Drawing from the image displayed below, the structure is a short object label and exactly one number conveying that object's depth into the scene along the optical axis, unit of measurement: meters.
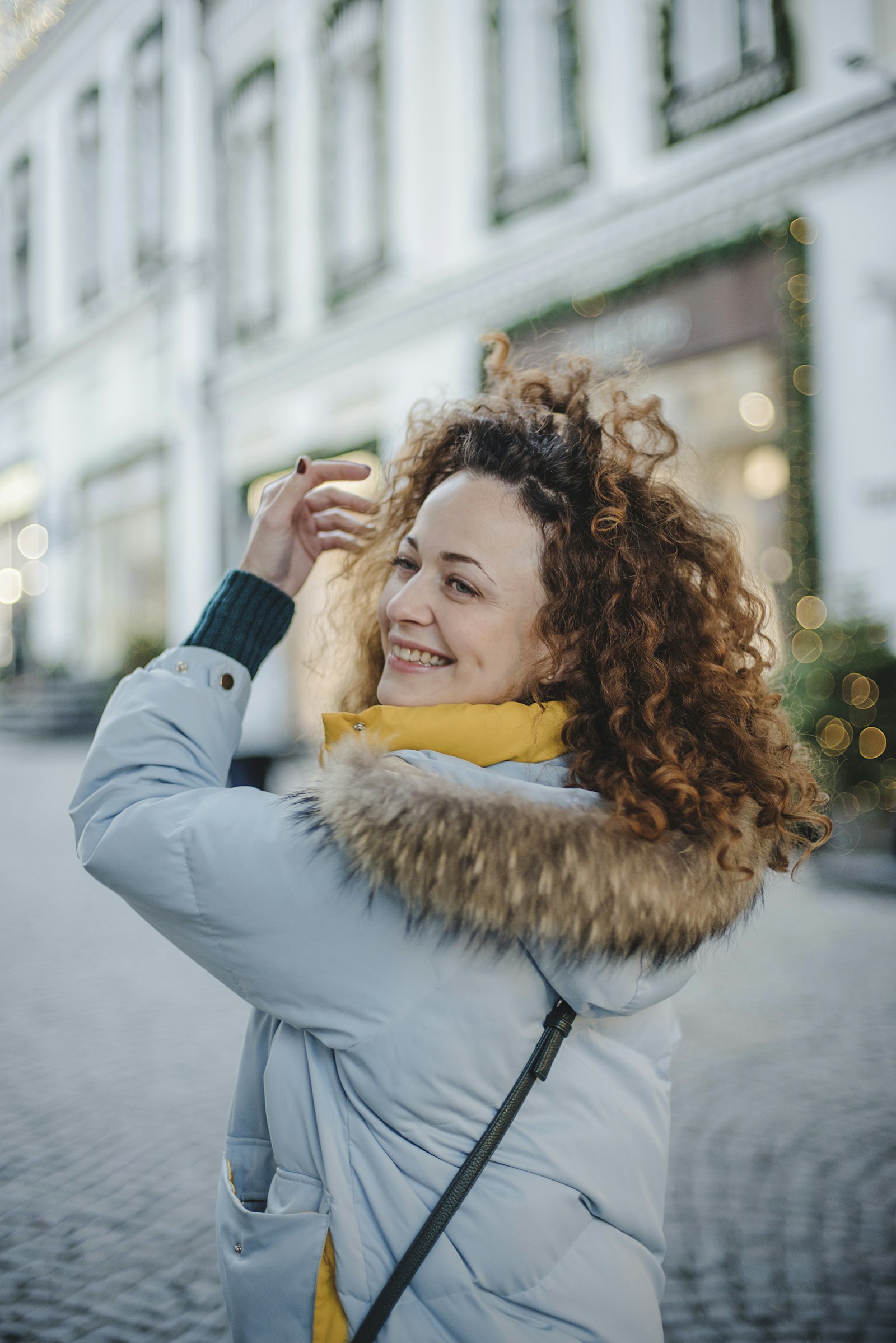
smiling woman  1.13
